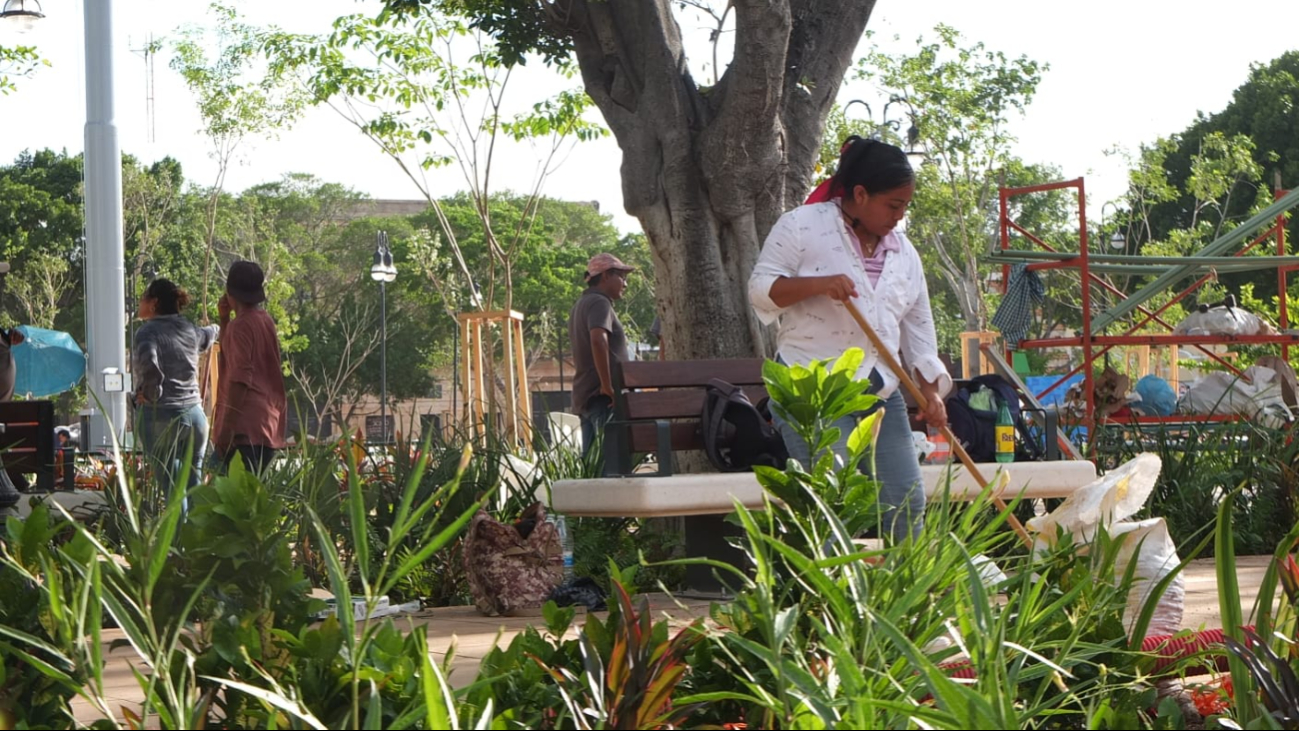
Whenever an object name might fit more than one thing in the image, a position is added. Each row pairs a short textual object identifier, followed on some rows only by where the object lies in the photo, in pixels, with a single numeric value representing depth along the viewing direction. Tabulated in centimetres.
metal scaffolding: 1330
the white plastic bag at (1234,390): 1335
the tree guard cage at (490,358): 1531
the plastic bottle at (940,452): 836
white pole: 1773
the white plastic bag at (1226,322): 1410
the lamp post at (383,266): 3094
